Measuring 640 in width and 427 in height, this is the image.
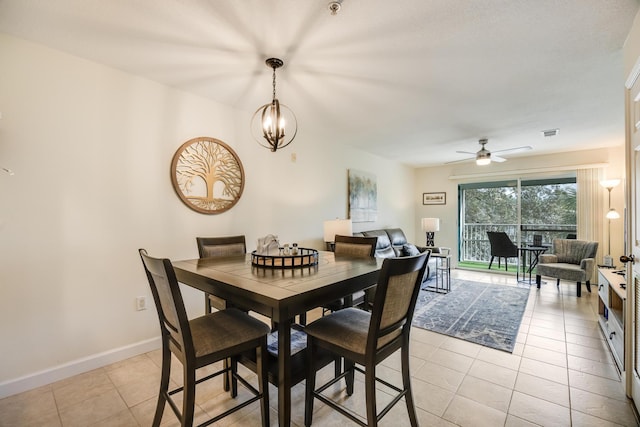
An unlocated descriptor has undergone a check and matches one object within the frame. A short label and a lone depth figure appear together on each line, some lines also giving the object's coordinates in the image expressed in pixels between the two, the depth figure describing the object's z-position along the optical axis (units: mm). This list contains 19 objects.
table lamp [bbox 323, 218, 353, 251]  3564
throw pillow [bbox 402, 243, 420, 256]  5175
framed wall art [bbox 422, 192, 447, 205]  6626
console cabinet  2096
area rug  2896
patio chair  5394
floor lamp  4582
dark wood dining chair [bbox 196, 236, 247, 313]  2305
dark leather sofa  4883
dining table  1232
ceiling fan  4309
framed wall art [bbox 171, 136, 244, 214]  2748
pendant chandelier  2205
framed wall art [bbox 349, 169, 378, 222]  4941
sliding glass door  5531
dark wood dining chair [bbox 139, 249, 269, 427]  1272
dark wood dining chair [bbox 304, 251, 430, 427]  1311
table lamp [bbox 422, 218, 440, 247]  5527
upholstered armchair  4172
